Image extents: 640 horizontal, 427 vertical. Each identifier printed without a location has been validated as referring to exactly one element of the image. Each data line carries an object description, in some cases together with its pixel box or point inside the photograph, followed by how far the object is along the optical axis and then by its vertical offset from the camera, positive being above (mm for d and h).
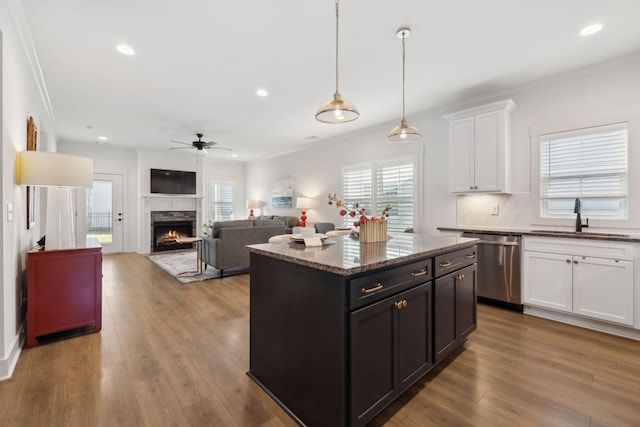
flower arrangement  2363 -39
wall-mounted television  7801 +880
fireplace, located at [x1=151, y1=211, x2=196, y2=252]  7844 -433
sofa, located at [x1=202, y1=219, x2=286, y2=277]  5000 -503
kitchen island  1474 -658
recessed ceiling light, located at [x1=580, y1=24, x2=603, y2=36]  2562 +1668
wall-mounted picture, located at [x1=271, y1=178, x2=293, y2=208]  7871 +558
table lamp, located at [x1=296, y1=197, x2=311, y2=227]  7055 +276
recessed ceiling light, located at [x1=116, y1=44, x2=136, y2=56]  2887 +1669
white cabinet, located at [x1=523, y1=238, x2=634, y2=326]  2785 -673
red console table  2598 -733
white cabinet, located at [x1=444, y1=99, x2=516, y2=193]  3709 +881
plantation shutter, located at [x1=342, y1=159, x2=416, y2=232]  5125 +476
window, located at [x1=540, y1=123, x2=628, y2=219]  3139 +489
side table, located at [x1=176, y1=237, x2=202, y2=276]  5230 -907
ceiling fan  6024 +1444
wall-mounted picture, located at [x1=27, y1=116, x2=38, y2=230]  3074 +265
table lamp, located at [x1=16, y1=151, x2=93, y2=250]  2541 +292
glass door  7250 +22
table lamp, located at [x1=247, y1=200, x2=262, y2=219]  8906 +283
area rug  5021 -1082
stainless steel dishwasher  3451 -700
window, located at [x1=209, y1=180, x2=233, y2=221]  9273 +420
